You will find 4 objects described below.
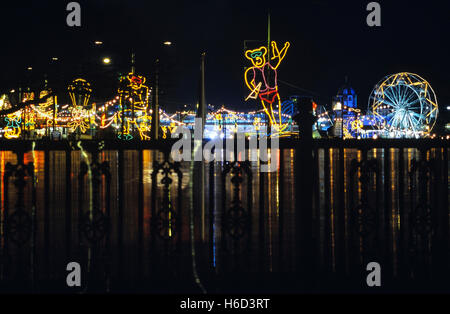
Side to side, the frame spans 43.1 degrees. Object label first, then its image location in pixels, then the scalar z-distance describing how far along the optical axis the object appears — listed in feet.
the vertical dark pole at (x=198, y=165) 36.17
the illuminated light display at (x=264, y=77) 121.49
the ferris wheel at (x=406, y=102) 142.41
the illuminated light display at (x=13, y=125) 149.16
